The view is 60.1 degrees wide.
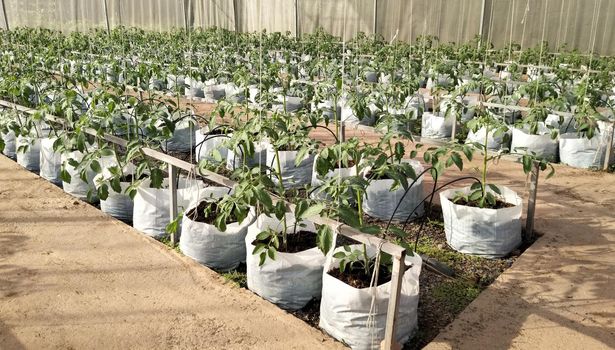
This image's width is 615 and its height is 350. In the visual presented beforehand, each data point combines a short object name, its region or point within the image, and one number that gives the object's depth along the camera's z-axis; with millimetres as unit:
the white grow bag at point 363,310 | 2123
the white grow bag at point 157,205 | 3143
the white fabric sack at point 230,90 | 7287
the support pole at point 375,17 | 12070
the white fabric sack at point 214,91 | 7457
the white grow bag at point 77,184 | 3721
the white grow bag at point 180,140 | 4973
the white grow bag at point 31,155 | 4387
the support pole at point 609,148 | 4383
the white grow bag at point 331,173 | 3572
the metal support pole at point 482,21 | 10719
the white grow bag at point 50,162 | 4031
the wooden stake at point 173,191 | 3002
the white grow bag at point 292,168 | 4012
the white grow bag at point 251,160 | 4184
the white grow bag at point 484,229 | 2930
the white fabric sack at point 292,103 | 6570
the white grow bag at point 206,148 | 4368
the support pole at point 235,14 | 14438
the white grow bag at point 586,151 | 4504
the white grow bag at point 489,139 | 4973
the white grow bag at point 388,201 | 3432
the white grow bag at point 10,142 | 4738
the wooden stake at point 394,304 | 1958
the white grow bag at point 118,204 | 3479
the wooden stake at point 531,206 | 3105
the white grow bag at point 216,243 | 2781
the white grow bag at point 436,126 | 5488
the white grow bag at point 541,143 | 4668
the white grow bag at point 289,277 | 2424
